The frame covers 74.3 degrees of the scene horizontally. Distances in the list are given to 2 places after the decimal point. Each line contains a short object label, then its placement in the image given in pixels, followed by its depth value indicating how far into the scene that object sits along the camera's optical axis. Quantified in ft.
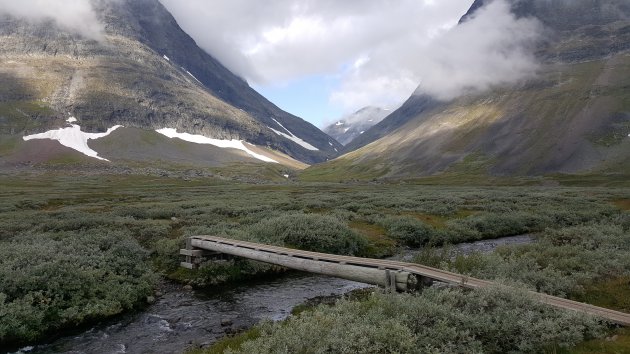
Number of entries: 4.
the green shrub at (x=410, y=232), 116.47
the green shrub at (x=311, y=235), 97.81
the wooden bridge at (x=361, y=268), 41.19
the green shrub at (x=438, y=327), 31.24
